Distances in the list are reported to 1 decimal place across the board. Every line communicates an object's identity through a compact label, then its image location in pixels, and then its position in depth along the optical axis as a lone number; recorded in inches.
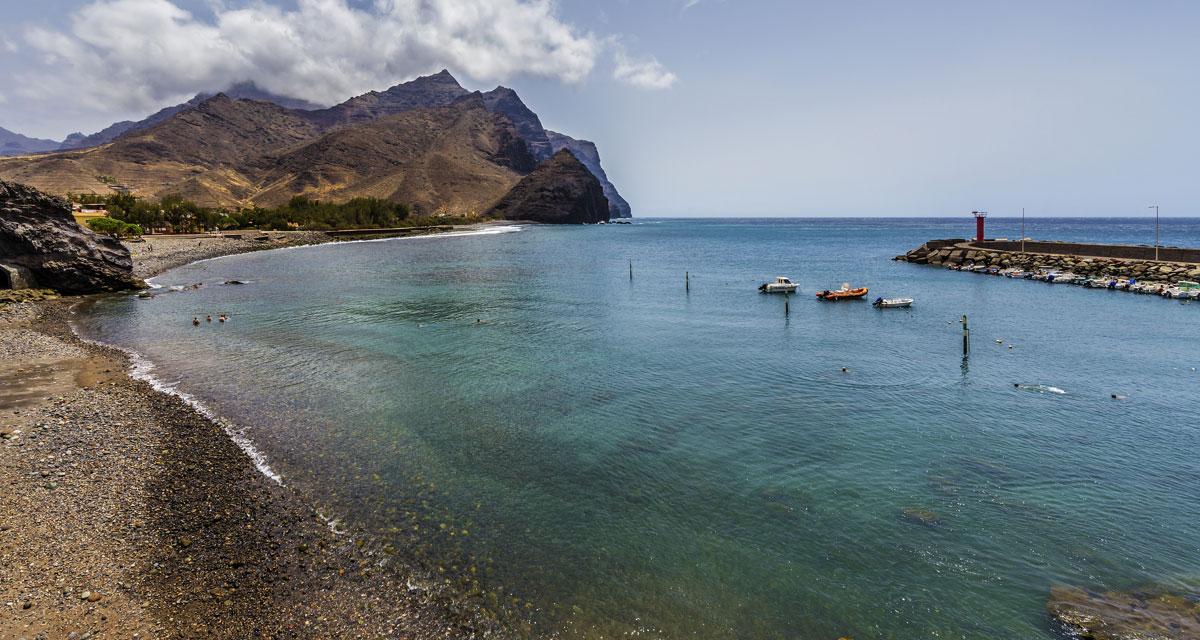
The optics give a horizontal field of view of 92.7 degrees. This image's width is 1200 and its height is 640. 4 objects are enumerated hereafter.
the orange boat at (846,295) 2507.4
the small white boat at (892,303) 2261.3
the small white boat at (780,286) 2699.3
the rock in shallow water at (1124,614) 492.4
